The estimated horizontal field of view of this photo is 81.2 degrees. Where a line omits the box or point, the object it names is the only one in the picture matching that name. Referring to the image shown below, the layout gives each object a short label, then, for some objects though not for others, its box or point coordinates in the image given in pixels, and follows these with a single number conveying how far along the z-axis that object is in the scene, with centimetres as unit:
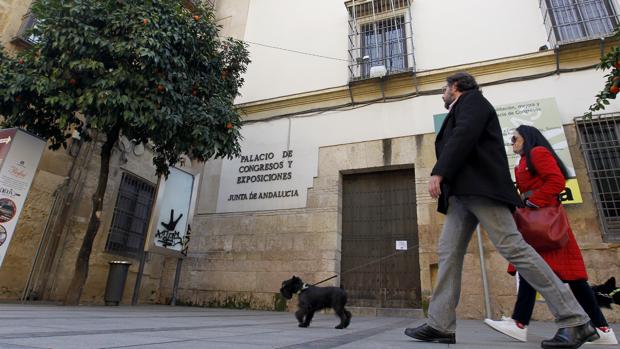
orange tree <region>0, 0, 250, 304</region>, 529
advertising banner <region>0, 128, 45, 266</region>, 551
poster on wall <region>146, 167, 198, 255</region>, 704
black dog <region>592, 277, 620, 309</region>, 289
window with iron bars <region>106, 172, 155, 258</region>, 803
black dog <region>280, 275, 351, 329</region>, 370
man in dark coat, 209
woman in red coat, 253
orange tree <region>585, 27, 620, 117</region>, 307
